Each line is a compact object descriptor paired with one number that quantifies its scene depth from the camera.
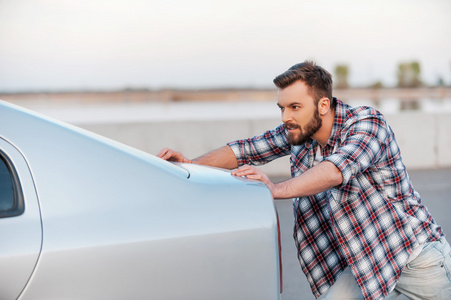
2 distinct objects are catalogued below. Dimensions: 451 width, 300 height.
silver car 2.01
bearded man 2.78
